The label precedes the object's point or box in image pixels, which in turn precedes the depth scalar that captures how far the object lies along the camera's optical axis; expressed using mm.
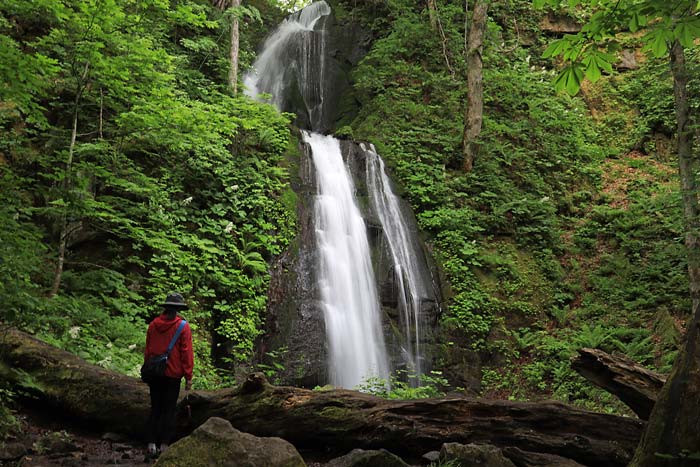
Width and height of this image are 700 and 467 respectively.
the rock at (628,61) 19203
